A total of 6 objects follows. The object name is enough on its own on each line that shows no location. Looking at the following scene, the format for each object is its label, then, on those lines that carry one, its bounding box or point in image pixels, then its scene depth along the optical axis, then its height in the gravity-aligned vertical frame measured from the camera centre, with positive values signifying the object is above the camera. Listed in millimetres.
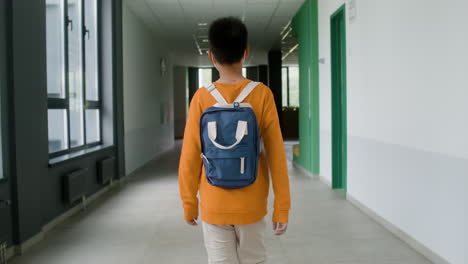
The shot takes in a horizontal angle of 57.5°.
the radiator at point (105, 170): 5211 -648
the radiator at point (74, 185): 4082 -654
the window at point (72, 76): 4219 +493
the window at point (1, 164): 3012 -310
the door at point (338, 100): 5215 +186
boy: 1416 -223
